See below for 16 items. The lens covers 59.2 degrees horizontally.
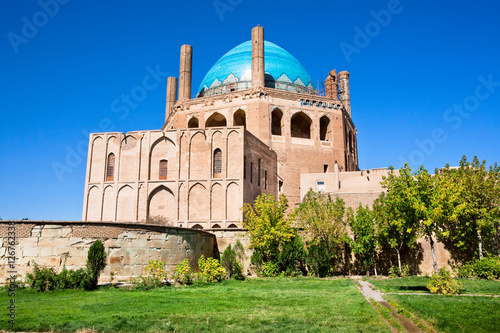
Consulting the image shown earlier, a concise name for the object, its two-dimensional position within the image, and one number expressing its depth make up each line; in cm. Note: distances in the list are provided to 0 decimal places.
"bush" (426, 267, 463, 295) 1230
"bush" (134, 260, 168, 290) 1352
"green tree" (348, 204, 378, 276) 2086
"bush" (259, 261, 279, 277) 2030
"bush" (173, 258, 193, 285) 1481
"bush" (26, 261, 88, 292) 1214
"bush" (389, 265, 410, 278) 2044
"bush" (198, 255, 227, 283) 1615
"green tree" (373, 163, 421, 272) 1424
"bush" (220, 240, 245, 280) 1845
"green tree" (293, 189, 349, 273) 2102
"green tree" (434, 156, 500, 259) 2027
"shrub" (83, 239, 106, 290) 1248
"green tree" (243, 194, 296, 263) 2075
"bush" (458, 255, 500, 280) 1858
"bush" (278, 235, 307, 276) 2058
